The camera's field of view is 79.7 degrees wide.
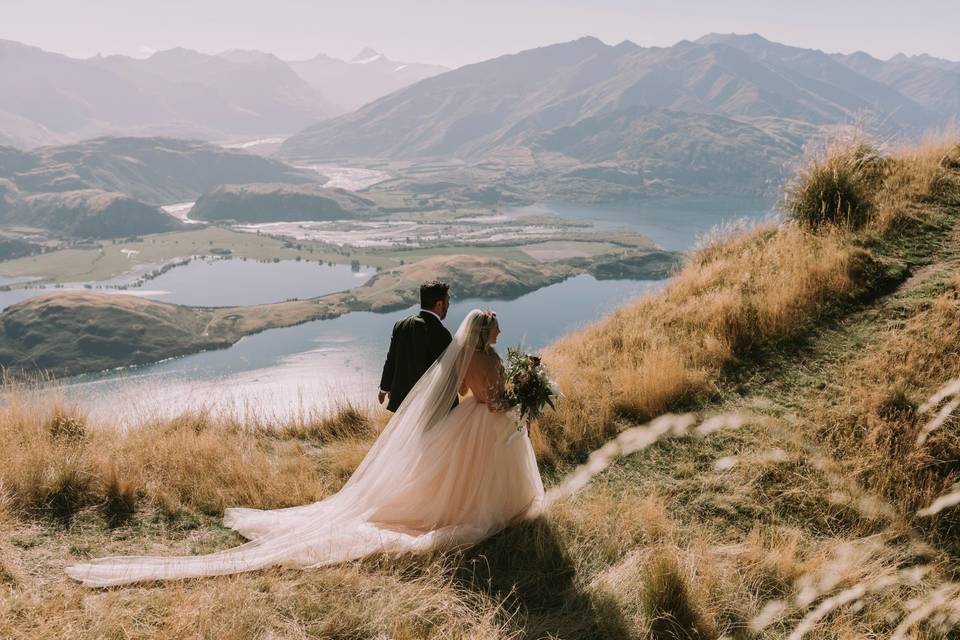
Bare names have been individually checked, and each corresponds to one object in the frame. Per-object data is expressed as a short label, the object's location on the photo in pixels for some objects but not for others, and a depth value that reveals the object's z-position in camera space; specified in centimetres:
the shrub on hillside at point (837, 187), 1140
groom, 662
